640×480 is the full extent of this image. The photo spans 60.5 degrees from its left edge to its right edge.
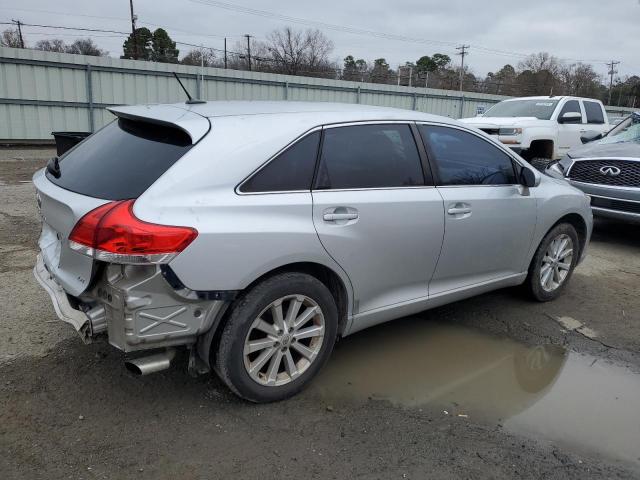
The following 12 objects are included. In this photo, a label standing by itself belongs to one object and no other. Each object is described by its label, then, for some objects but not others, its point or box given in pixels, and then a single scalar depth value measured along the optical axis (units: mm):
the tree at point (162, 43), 55156
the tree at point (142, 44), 53612
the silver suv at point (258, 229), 2602
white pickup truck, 10734
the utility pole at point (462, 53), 71938
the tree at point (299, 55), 56091
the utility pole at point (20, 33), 52159
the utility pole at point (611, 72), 79312
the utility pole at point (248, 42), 60569
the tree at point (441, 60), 83288
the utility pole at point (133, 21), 43088
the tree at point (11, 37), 51656
